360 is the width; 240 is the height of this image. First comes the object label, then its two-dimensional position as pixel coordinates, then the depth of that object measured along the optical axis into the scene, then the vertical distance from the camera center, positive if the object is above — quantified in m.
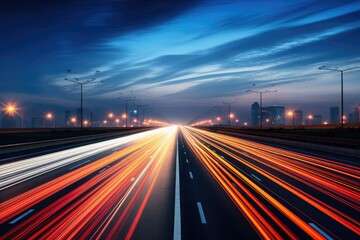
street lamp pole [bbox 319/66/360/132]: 42.38 +4.79
